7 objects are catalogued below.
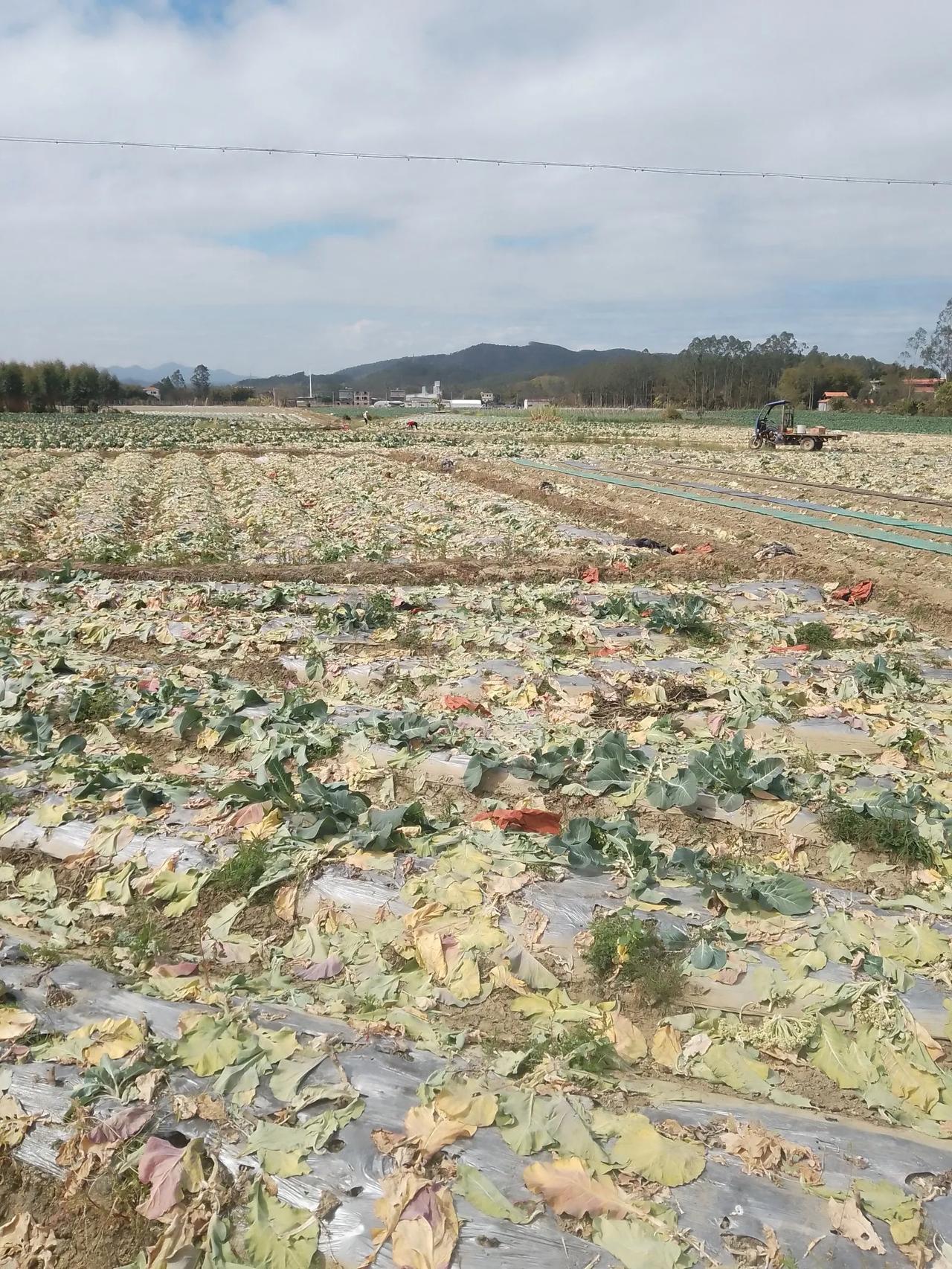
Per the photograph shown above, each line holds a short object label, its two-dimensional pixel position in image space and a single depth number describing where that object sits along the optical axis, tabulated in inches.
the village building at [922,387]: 4343.0
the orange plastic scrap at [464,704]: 270.1
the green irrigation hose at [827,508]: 606.5
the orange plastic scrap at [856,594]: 430.9
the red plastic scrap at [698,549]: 552.1
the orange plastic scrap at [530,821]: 201.2
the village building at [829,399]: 3914.9
